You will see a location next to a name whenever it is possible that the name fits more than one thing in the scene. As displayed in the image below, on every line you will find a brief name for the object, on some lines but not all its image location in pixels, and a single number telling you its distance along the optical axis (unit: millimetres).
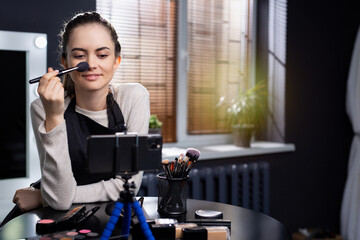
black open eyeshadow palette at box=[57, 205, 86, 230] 955
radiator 2320
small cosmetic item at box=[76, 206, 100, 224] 992
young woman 1092
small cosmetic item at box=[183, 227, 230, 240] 886
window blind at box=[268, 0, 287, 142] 2783
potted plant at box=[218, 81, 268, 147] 2570
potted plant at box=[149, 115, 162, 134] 2223
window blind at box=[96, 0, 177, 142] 2320
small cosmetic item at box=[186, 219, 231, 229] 991
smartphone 779
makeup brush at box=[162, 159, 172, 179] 1109
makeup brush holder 1116
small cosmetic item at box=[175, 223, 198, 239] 908
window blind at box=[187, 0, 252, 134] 2572
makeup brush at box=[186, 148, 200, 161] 1127
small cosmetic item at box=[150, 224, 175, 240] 874
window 2361
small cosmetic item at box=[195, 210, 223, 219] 1083
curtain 2881
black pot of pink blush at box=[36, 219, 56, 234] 948
